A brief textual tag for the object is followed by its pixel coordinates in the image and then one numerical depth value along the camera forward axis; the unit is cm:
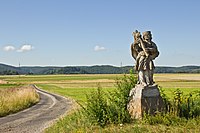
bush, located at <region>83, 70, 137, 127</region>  1130
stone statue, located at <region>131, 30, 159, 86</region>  1191
